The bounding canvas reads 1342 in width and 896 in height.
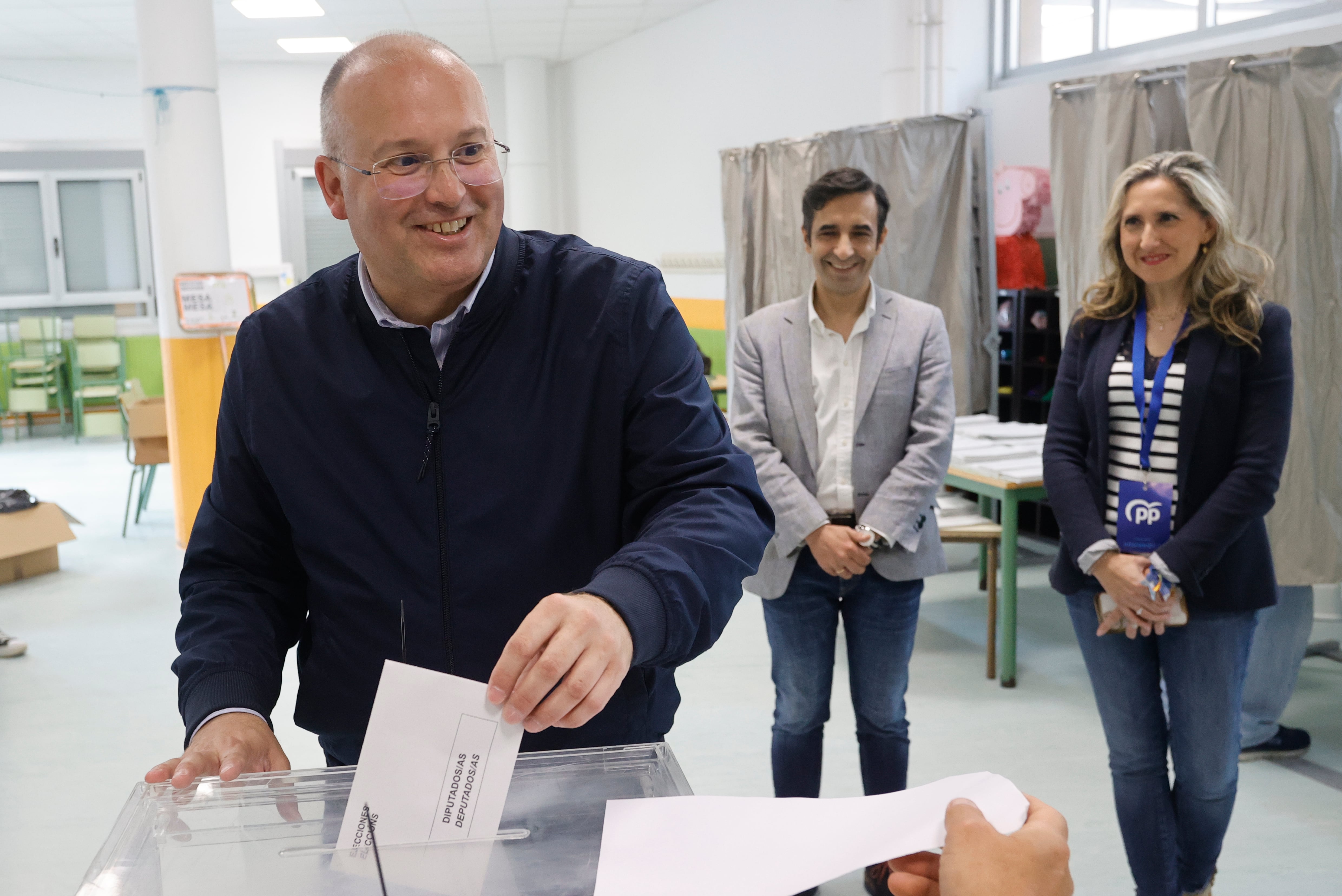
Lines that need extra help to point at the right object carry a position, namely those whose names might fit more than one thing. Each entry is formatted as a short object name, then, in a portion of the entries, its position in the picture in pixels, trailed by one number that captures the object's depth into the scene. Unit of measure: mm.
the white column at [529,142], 10773
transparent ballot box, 833
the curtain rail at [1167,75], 2967
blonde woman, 2051
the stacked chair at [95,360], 9977
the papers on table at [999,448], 3861
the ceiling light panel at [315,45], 9461
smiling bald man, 1181
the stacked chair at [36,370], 9875
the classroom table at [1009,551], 3707
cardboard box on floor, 5398
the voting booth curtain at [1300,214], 2912
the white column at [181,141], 5336
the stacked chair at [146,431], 6020
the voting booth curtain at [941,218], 4852
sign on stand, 5500
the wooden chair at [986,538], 3928
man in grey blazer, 2443
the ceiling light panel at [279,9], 7992
